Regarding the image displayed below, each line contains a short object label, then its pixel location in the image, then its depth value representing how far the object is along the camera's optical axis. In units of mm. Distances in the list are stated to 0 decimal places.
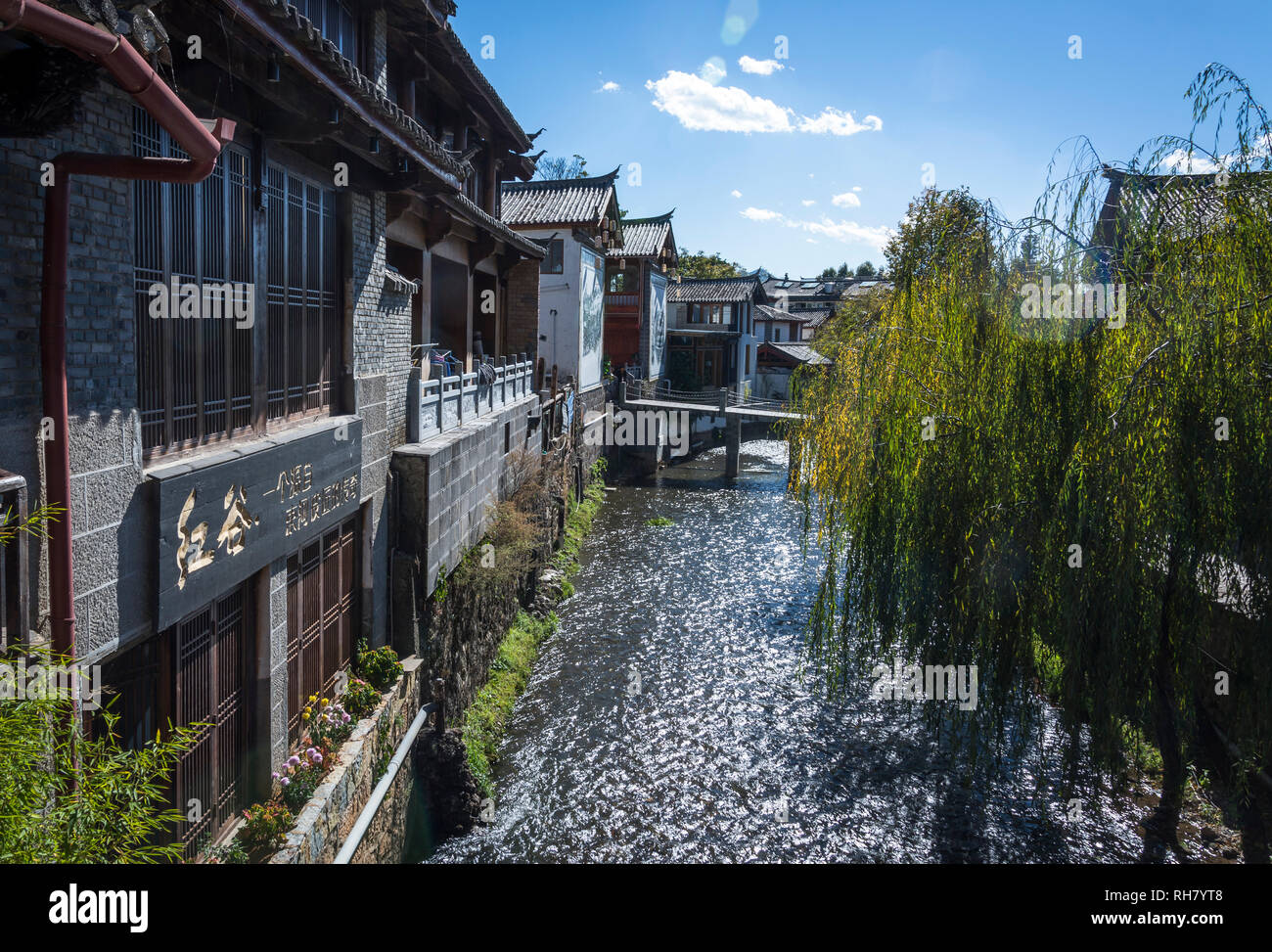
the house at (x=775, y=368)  53112
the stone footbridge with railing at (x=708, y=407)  34781
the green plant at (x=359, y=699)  9523
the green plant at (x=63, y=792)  3338
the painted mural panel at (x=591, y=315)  30703
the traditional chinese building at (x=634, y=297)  38594
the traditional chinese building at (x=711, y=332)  46062
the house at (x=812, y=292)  81875
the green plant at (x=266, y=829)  7070
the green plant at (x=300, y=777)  7625
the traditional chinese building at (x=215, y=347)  4539
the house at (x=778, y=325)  53453
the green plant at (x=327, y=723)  8727
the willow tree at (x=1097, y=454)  6641
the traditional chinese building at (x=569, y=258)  29609
